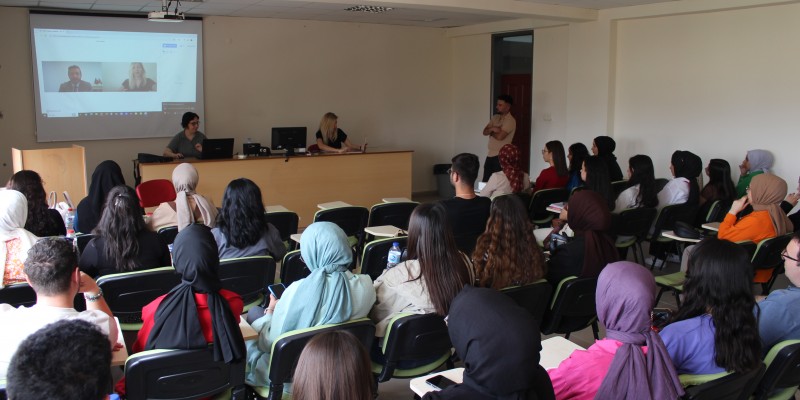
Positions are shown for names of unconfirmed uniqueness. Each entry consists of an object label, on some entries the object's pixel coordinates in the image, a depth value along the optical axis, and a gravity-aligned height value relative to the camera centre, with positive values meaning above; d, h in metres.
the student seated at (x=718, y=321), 2.57 -0.75
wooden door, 10.64 +0.32
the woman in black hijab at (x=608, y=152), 7.62 -0.29
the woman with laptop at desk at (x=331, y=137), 9.27 -0.16
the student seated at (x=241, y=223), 4.12 -0.59
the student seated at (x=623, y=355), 2.30 -0.80
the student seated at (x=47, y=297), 2.34 -0.62
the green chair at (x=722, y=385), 2.41 -0.95
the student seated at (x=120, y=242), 3.69 -0.64
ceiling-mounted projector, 6.59 +1.06
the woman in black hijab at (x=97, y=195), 5.05 -0.53
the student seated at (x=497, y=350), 1.86 -0.62
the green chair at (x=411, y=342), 3.01 -0.99
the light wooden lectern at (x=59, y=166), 6.46 -0.40
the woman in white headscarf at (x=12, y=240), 3.52 -0.60
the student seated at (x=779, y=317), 2.98 -0.84
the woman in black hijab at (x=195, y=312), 2.64 -0.73
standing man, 9.61 -0.04
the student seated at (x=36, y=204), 4.43 -0.52
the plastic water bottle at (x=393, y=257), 3.89 -0.75
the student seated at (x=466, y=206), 5.05 -0.60
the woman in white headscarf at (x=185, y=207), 4.74 -0.58
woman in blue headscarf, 2.87 -0.72
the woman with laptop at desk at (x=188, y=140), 8.47 -0.18
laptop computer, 7.92 -0.27
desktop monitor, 8.67 -0.16
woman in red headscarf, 6.78 -0.44
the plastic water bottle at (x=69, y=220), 5.04 -0.70
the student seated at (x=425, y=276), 3.15 -0.71
